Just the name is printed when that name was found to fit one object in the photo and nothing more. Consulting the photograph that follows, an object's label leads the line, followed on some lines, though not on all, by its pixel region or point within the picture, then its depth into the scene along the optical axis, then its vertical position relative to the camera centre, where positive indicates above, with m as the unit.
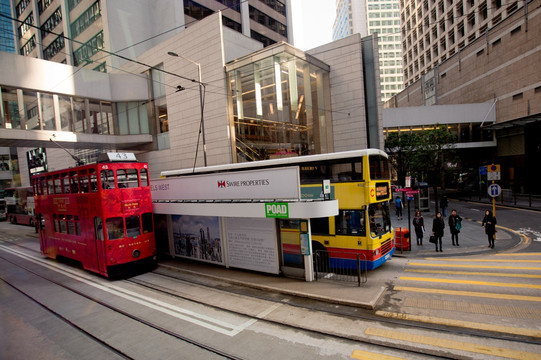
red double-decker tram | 10.63 -1.30
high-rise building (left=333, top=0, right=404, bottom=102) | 100.31 +49.68
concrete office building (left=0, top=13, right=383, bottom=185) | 20.59 +5.58
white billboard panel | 8.97 -0.50
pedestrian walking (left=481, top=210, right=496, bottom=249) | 12.47 -3.10
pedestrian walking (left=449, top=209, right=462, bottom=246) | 13.26 -3.13
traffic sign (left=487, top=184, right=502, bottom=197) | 13.52 -1.70
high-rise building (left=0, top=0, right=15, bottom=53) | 59.12 +30.59
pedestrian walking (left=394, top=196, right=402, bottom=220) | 20.64 -3.40
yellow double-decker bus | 9.47 -1.67
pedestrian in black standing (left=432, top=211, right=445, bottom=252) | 12.45 -2.97
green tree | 23.56 +0.55
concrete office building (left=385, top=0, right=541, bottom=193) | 27.41 +7.36
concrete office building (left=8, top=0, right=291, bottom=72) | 30.89 +18.91
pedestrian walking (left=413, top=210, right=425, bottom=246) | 13.66 -3.05
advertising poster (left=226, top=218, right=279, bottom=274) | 9.88 -2.62
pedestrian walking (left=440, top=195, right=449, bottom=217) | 21.27 -3.43
